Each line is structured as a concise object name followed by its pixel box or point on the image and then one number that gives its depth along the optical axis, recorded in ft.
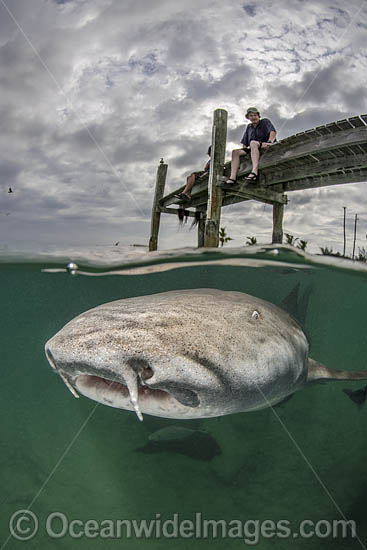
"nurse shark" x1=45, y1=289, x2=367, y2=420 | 6.54
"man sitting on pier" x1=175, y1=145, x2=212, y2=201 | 27.96
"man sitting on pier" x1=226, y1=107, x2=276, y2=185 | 21.34
